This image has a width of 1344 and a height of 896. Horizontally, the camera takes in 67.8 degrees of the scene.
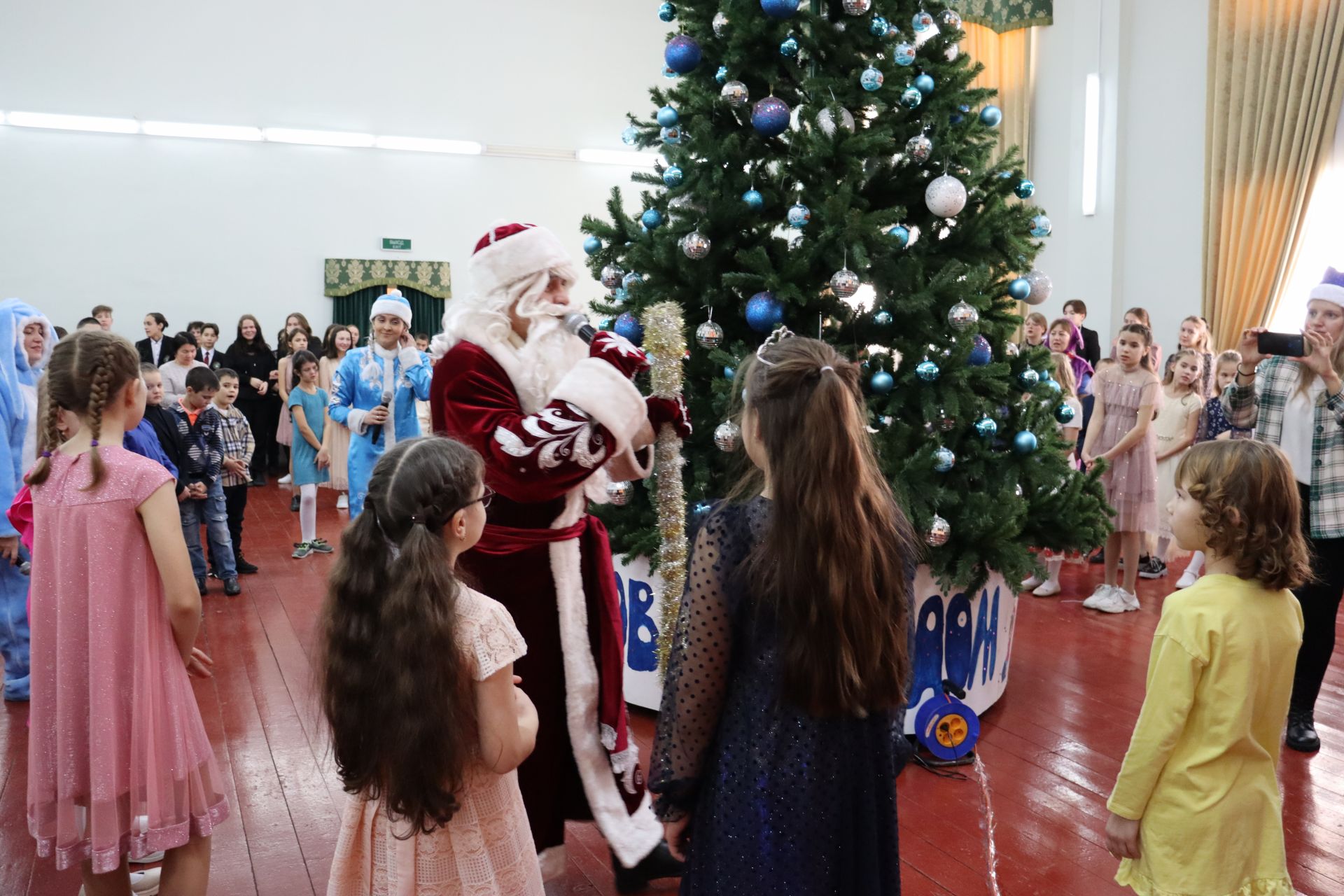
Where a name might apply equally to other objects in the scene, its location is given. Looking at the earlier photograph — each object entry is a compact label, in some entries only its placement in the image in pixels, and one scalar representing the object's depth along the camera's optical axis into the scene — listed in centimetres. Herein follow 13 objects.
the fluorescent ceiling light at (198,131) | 1140
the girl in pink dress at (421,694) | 154
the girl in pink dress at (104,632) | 207
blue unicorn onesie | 366
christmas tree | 324
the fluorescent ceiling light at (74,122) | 1091
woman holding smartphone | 334
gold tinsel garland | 231
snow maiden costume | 514
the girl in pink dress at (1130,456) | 533
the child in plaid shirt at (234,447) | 594
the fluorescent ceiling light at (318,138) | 1186
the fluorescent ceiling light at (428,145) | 1235
